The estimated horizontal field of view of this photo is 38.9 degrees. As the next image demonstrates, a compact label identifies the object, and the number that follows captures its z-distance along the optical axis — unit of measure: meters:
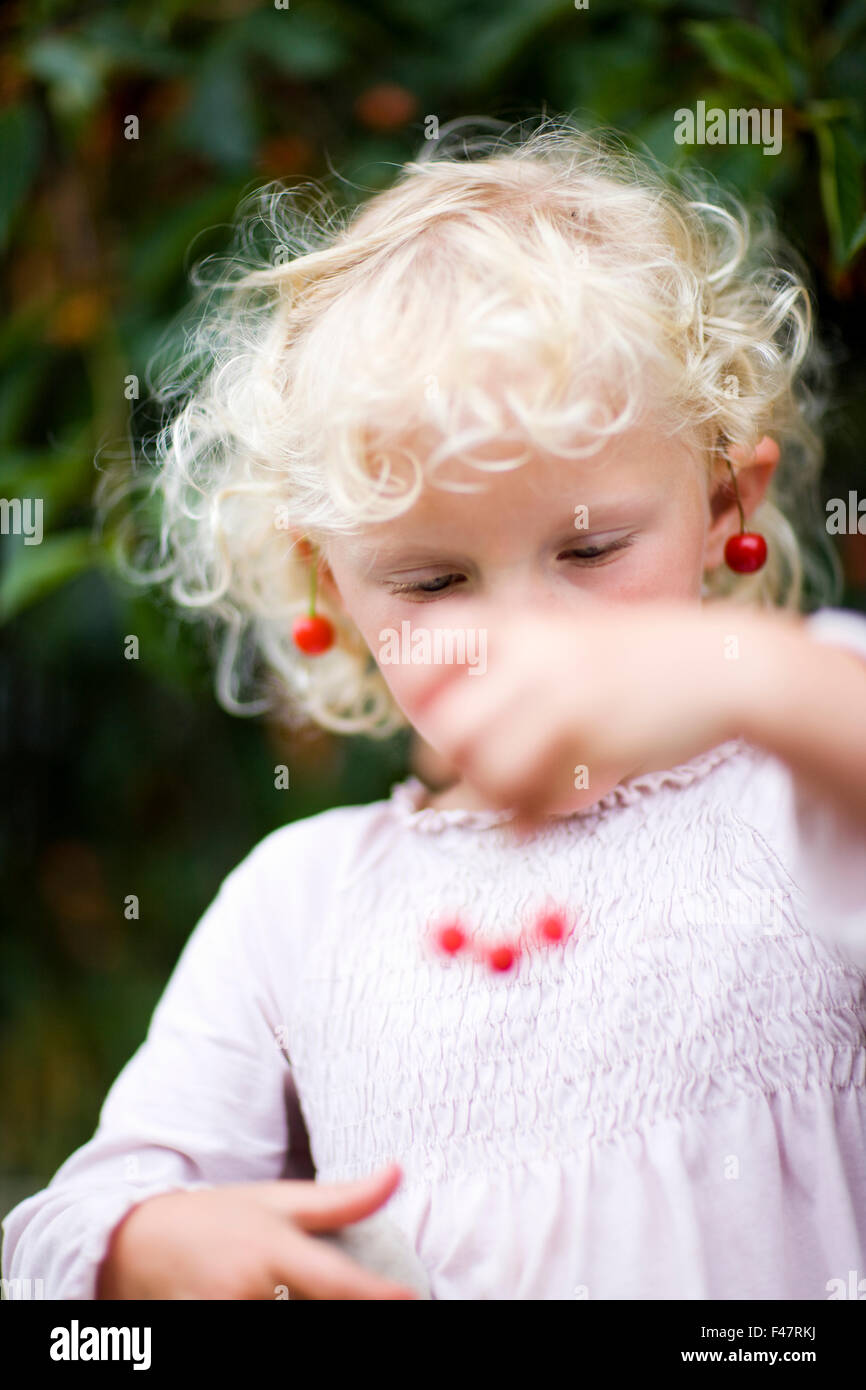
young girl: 0.64
